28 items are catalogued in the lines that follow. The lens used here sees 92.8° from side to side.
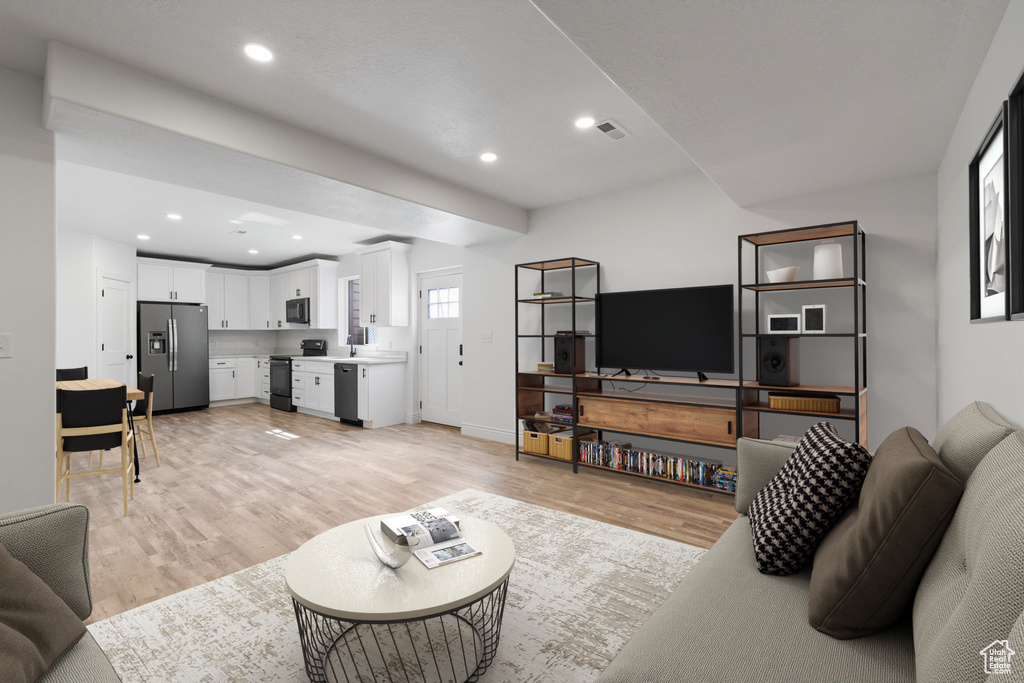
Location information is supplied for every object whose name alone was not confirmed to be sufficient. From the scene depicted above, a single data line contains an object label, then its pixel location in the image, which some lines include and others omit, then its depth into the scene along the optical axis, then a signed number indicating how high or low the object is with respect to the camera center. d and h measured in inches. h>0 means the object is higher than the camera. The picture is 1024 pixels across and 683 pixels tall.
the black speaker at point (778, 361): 128.1 -5.7
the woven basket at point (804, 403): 120.6 -16.0
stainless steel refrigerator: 282.0 -7.2
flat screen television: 143.4 +3.3
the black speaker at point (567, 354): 172.6 -4.9
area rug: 69.1 -46.0
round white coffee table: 57.3 -31.0
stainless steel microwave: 307.0 +19.0
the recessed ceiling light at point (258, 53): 87.7 +52.7
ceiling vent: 118.9 +52.8
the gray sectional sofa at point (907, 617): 29.2 -27.0
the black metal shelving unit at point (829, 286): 116.2 +13.0
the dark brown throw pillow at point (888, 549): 41.6 -18.5
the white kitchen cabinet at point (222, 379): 317.4 -25.1
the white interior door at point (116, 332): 247.3 +5.1
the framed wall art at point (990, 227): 61.0 +15.7
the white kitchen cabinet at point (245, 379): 328.8 -25.6
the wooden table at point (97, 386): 155.3 -14.4
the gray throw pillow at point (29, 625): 40.8 -25.5
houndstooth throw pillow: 57.4 -20.1
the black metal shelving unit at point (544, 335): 170.1 +2.1
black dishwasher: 248.2 -26.7
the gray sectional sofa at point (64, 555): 46.2 -22.0
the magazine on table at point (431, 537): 68.8 -29.6
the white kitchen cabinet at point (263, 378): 329.4 -25.4
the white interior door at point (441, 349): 244.4 -4.3
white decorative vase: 120.3 +19.5
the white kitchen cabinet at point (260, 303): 343.3 +27.1
